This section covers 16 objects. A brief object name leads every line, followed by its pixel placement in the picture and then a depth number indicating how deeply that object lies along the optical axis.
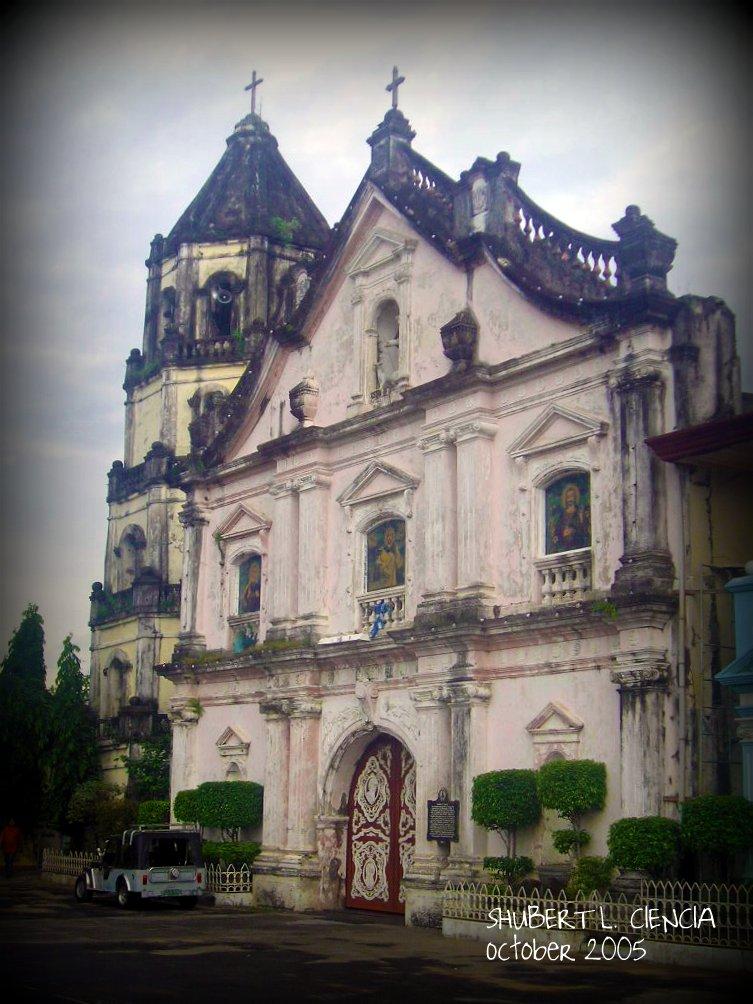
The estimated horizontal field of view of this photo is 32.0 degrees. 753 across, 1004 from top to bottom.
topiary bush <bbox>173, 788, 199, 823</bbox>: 24.14
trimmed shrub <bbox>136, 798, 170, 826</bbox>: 26.53
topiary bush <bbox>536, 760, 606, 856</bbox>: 16.84
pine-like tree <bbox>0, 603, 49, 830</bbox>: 34.94
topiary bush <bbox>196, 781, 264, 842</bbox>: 23.53
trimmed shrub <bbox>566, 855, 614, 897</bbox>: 16.12
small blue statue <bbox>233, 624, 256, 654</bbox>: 25.56
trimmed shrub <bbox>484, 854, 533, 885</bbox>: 17.62
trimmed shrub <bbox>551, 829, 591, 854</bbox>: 16.73
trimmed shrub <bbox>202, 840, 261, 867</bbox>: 23.17
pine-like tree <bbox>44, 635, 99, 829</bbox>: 34.84
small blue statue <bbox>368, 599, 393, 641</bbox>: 21.88
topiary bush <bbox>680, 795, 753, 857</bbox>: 14.85
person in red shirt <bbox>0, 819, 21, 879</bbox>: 31.84
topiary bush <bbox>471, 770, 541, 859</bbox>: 17.67
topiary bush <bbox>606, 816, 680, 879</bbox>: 15.45
